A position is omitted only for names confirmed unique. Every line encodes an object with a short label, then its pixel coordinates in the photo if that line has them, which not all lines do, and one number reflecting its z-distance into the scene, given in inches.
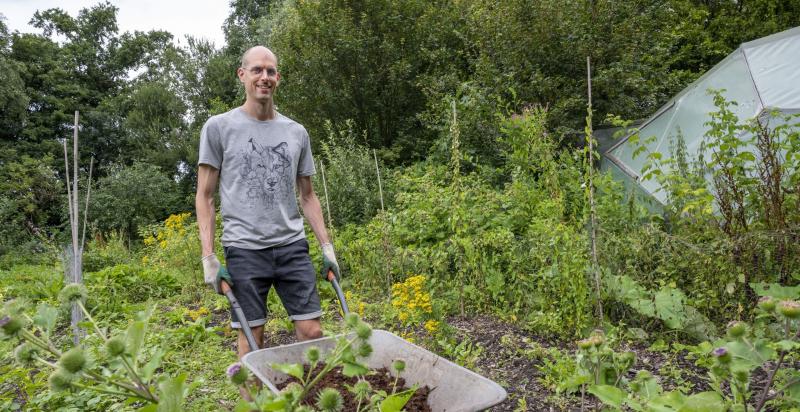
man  89.7
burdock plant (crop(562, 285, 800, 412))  37.3
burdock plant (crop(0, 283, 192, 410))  34.3
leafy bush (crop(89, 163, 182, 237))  561.9
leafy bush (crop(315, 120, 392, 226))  276.1
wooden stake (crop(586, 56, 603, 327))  115.4
